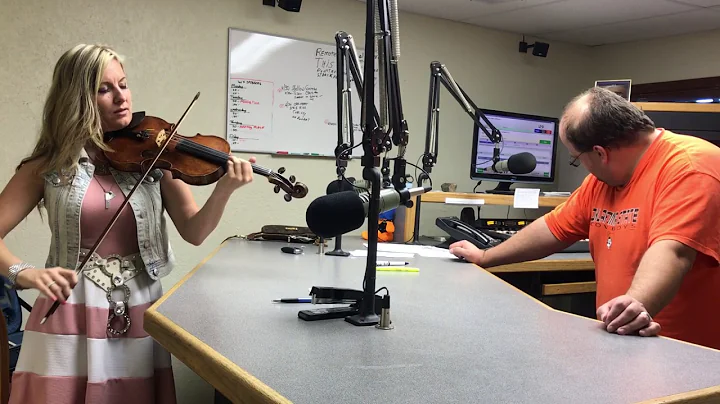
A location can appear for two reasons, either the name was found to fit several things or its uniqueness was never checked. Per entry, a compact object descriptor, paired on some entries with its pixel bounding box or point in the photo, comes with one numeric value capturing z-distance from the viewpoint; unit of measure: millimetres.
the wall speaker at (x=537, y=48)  4207
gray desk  816
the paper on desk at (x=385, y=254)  2085
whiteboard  3209
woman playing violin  1366
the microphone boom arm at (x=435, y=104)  2250
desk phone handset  2330
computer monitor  3262
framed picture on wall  2836
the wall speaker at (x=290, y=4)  3236
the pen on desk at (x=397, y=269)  1780
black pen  1280
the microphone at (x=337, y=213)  1042
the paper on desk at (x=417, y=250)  2179
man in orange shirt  1375
